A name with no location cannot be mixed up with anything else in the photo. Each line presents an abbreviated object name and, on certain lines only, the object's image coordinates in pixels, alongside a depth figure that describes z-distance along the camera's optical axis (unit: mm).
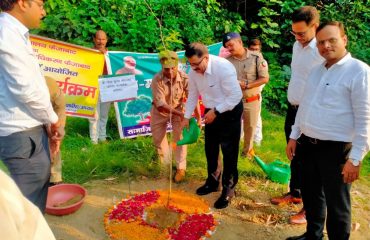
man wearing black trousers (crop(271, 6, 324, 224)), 3551
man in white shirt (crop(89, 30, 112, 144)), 5945
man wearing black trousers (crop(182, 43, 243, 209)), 3984
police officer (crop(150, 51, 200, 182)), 4863
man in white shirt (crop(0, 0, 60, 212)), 2404
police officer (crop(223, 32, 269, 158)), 4926
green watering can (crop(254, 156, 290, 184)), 4934
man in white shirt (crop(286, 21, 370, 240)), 2666
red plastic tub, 4066
